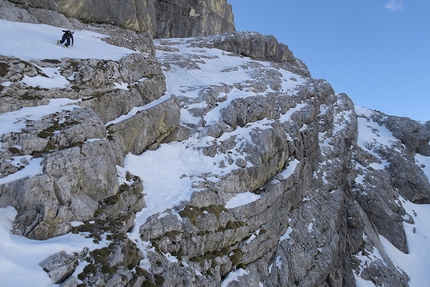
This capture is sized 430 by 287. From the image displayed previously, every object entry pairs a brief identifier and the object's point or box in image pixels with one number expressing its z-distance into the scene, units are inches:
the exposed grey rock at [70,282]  379.6
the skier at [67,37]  941.3
